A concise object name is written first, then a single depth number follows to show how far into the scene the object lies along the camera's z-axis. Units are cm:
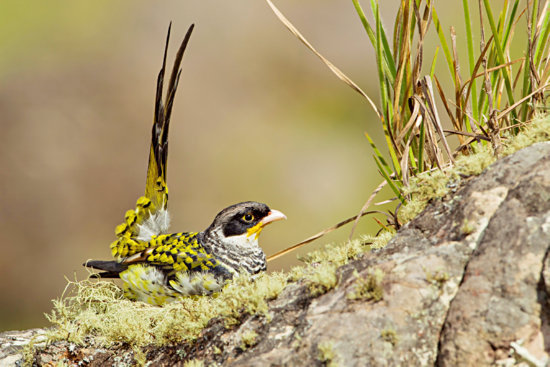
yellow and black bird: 565
